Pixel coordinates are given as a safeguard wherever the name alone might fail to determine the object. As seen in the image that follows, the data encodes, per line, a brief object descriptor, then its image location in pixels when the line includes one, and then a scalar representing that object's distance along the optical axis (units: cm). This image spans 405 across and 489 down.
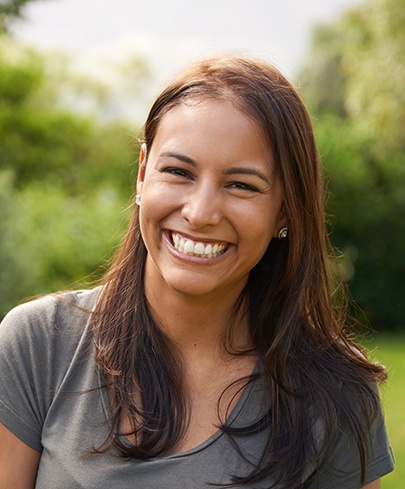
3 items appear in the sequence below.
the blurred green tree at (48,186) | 775
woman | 204
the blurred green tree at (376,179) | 1305
